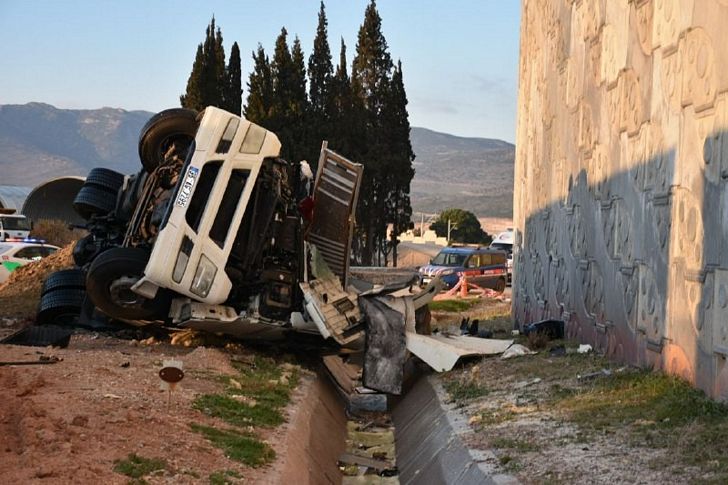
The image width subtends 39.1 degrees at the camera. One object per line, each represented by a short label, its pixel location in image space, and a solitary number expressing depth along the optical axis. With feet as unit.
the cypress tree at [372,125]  156.04
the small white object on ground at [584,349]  44.14
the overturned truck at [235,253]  43.86
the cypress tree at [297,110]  149.28
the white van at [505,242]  164.76
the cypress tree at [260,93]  155.04
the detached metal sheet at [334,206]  51.49
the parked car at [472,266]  116.16
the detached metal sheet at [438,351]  48.24
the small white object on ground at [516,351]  47.26
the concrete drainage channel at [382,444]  29.73
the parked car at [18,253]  91.25
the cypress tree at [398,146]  158.30
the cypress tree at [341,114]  153.79
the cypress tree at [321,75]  159.53
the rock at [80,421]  26.32
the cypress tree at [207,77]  157.89
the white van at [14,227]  132.74
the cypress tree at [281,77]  154.65
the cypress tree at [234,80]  163.22
